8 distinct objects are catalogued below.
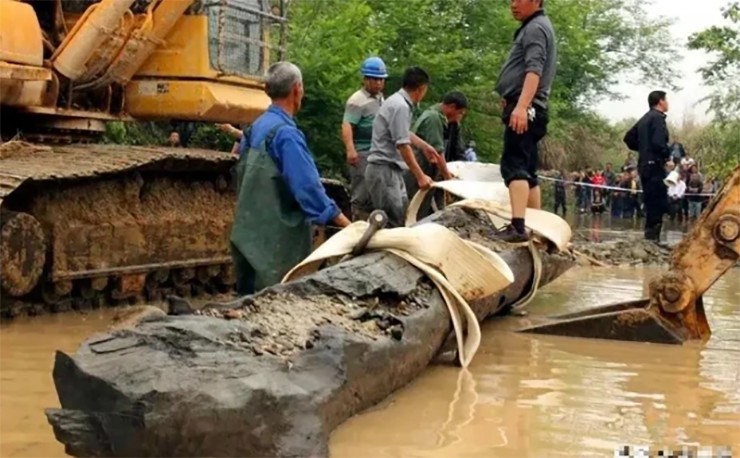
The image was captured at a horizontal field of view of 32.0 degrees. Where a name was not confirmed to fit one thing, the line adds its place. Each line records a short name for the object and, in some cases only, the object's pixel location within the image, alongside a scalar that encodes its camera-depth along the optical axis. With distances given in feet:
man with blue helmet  34.73
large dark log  12.82
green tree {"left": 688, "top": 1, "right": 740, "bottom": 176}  92.02
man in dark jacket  42.27
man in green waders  20.58
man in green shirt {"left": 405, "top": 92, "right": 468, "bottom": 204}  35.40
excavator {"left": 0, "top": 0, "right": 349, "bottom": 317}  29.27
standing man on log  25.93
